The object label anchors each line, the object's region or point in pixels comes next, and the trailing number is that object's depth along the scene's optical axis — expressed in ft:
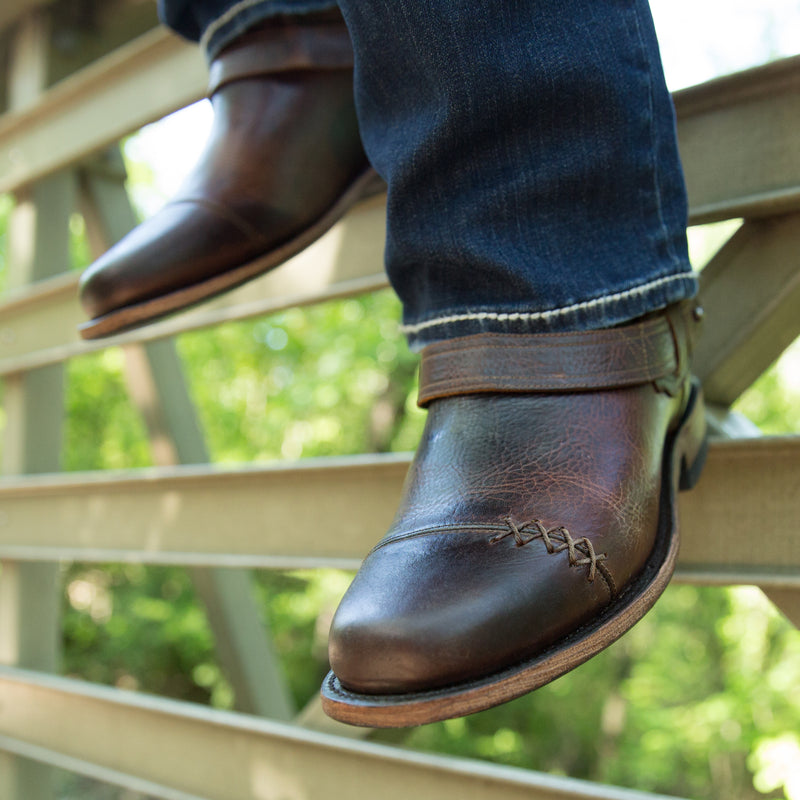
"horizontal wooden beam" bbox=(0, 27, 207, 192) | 3.72
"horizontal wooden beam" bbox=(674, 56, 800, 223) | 2.01
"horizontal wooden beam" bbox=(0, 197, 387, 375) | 2.90
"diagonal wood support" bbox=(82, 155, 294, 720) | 5.53
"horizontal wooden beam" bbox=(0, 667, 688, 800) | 2.39
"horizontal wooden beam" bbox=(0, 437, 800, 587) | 1.98
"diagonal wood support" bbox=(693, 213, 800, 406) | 2.13
